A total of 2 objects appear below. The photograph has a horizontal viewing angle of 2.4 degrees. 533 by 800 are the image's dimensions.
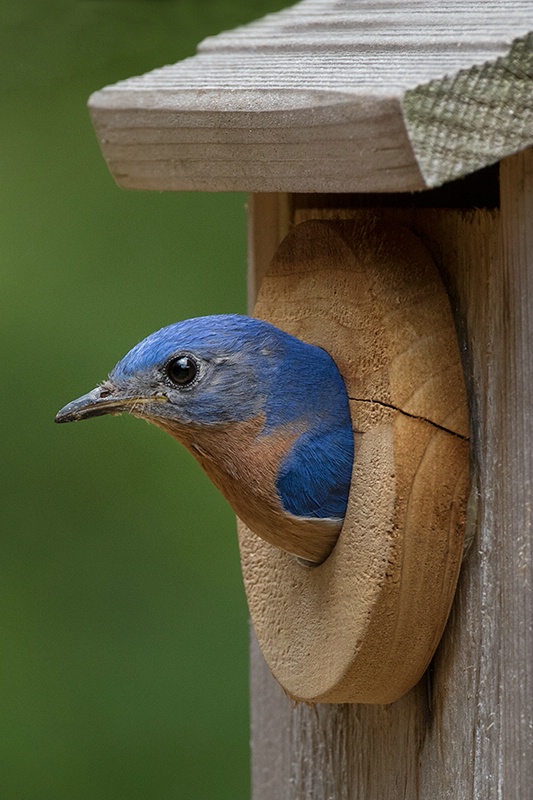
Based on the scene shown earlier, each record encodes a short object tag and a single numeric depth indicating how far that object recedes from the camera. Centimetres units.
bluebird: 211
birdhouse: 209
